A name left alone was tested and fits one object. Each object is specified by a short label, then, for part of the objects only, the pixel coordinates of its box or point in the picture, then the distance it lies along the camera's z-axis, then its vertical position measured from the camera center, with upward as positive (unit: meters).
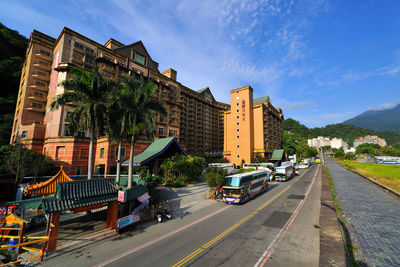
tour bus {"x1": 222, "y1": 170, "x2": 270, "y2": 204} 22.72 -4.81
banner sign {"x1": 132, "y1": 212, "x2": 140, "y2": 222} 16.17 -6.13
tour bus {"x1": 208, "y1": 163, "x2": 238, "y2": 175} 45.68 -4.55
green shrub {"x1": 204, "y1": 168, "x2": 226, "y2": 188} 24.91 -3.50
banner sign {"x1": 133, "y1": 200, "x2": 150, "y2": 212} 17.74 -5.67
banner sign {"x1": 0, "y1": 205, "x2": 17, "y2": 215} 12.88 -4.47
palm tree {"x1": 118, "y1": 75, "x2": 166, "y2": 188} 19.92 +5.06
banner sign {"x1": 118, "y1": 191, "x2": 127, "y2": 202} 15.01 -3.86
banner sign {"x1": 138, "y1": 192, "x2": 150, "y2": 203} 17.79 -4.76
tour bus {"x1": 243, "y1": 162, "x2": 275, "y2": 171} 49.19 -3.61
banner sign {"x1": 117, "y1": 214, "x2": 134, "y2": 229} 14.82 -6.13
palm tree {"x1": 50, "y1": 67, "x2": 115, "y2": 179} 19.61 +6.08
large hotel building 36.03 +16.23
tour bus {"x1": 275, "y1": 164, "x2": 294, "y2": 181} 42.25 -4.77
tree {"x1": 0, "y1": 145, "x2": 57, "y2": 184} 22.62 -1.67
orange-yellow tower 71.50 +10.48
